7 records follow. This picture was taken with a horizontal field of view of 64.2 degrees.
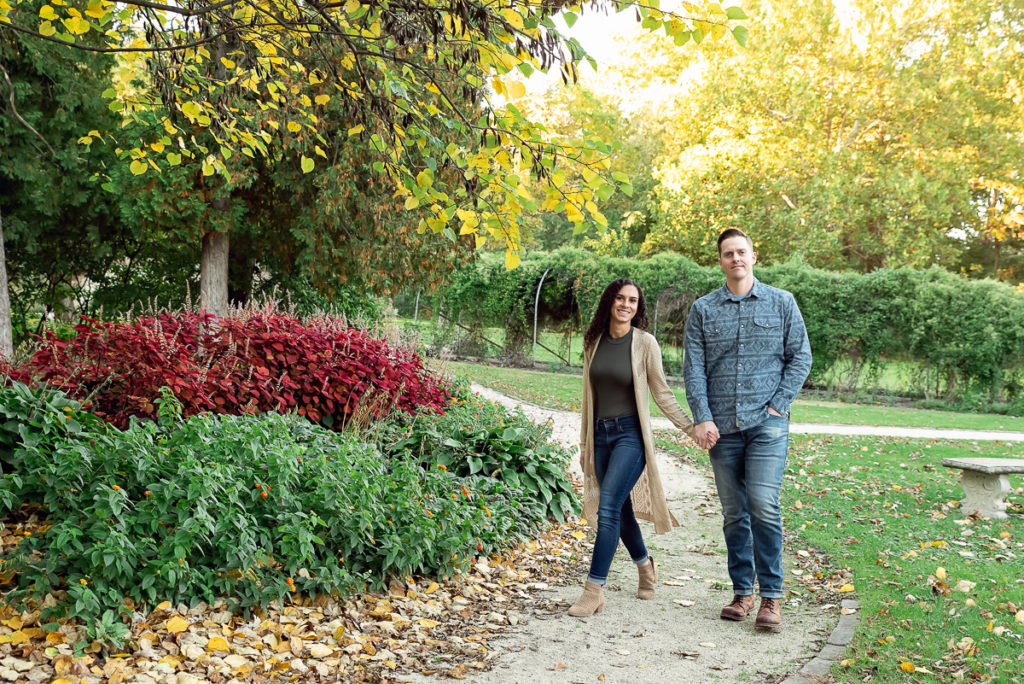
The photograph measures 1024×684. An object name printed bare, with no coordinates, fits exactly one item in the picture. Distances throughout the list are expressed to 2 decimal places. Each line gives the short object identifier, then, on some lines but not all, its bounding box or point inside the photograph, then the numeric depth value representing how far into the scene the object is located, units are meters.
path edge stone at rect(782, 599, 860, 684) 3.74
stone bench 7.41
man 4.29
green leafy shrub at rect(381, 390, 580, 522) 6.32
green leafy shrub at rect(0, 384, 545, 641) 3.80
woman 4.48
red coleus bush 5.42
